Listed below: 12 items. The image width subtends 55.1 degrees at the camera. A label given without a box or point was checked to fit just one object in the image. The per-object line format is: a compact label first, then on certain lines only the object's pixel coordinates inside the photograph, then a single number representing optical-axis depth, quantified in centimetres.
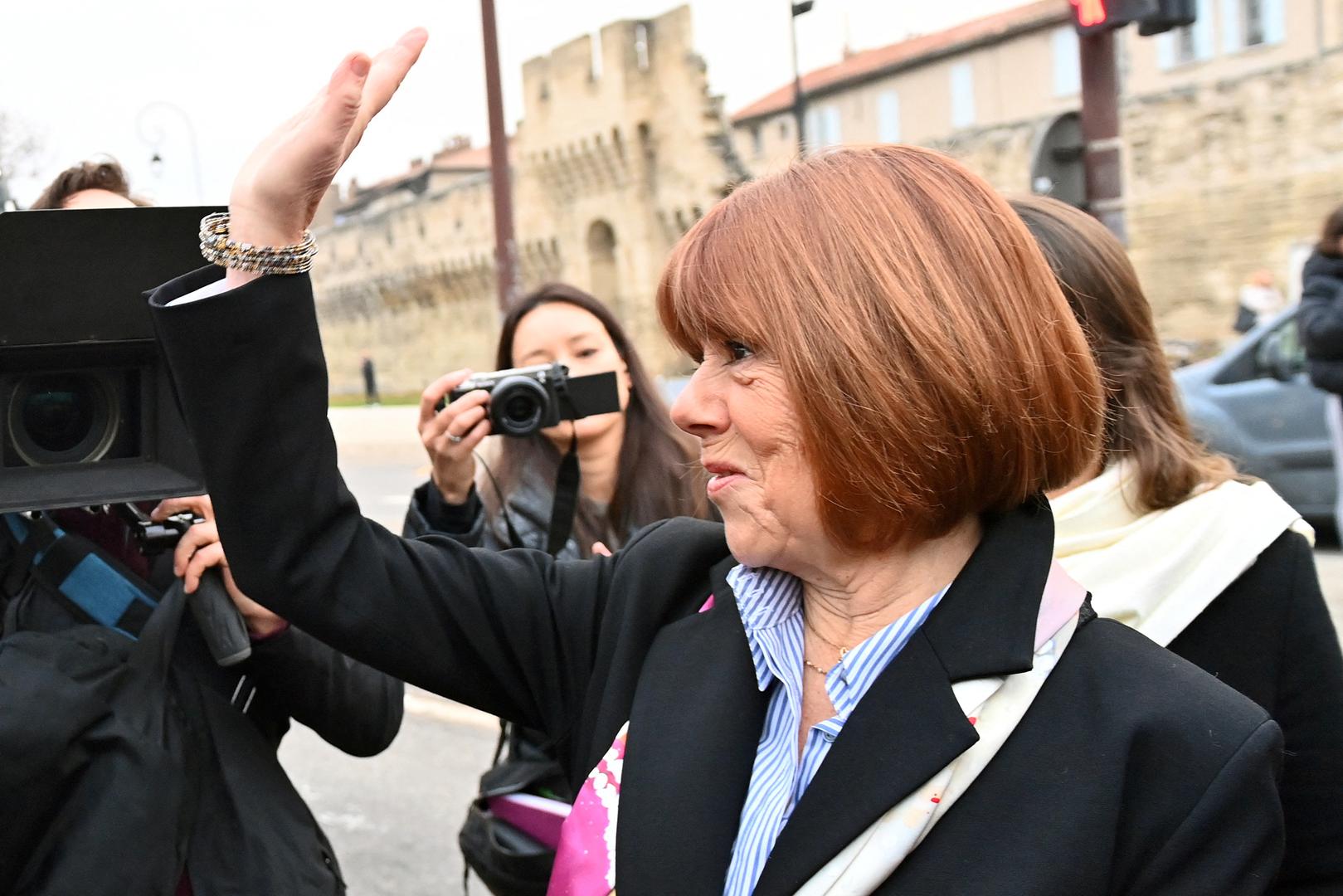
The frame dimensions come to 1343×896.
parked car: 711
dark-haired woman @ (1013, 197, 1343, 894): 169
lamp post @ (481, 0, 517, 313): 1138
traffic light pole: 475
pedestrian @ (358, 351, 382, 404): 3728
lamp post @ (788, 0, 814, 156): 1220
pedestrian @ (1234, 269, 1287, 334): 1262
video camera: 150
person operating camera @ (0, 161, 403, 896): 173
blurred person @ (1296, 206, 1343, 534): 470
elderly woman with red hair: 122
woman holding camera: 272
